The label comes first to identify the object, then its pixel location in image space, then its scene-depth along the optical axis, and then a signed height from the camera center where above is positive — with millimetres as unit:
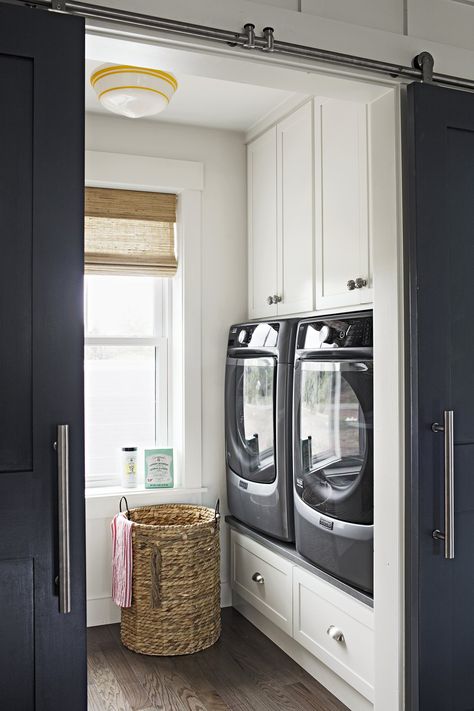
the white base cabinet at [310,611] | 2447 -978
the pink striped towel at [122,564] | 3125 -869
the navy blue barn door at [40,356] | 1503 +41
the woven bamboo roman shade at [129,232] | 3521 +740
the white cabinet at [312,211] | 2570 +697
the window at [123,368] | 3617 +33
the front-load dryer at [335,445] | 2377 -269
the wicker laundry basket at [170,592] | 3086 -983
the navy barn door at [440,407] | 1908 -94
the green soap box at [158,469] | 3572 -493
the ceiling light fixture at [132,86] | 2424 +1028
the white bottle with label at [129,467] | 3557 -480
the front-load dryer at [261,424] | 3012 -239
